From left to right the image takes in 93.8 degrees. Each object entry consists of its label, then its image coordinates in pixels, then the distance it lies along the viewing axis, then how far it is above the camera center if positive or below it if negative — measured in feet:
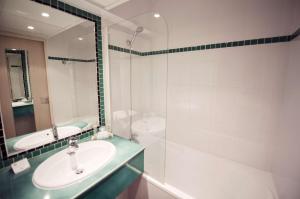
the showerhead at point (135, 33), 5.92 +2.21
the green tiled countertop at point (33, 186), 2.45 -1.88
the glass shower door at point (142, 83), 5.54 +0.09
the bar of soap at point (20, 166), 2.98 -1.75
